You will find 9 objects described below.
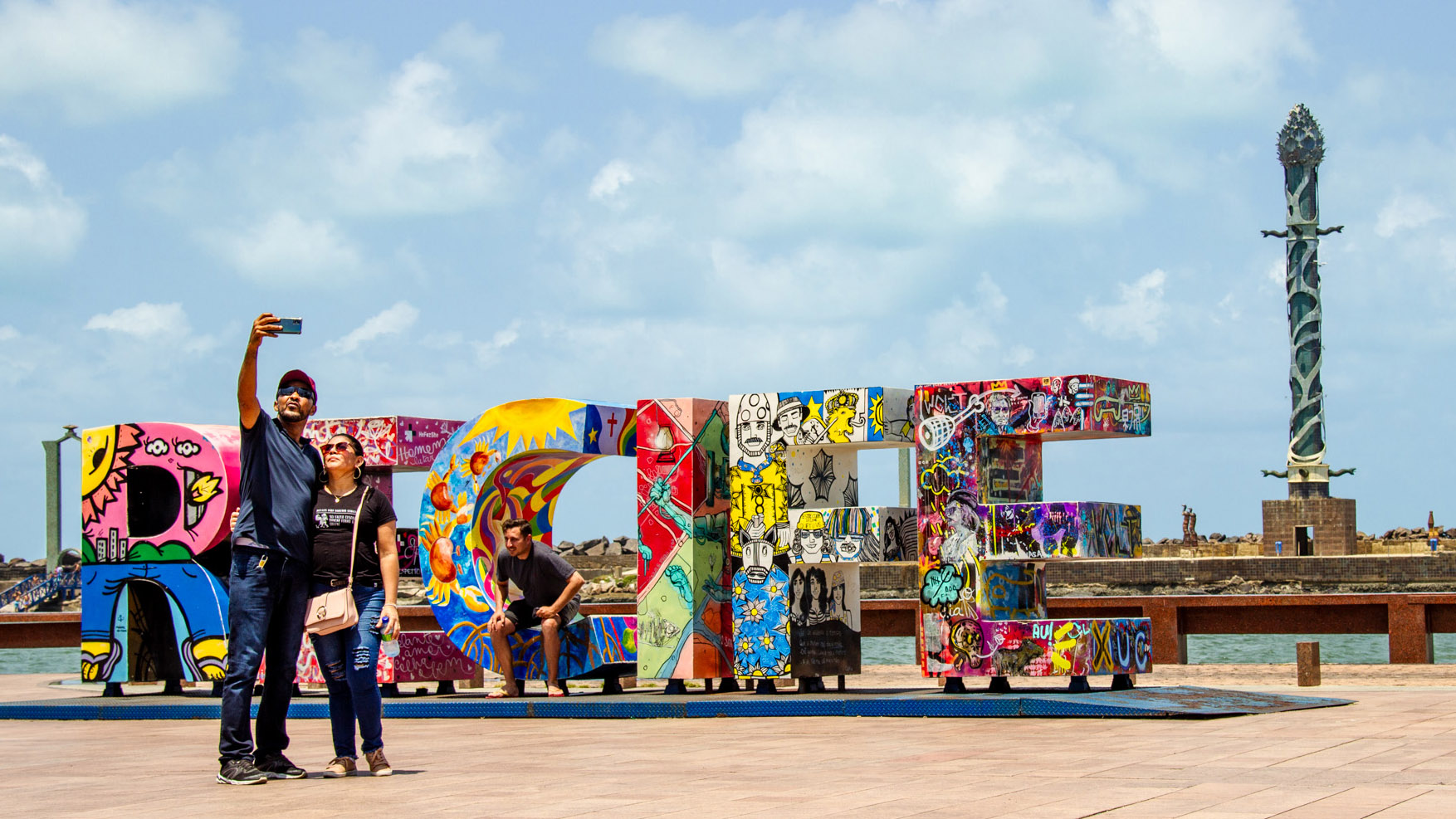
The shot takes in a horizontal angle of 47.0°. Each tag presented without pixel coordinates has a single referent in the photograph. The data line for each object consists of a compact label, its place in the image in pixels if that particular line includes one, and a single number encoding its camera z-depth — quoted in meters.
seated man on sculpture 15.87
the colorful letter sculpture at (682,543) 16.00
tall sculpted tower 56.03
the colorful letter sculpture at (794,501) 15.52
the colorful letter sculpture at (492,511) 16.42
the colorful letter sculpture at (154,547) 17.33
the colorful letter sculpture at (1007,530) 14.73
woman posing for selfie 9.30
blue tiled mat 12.66
